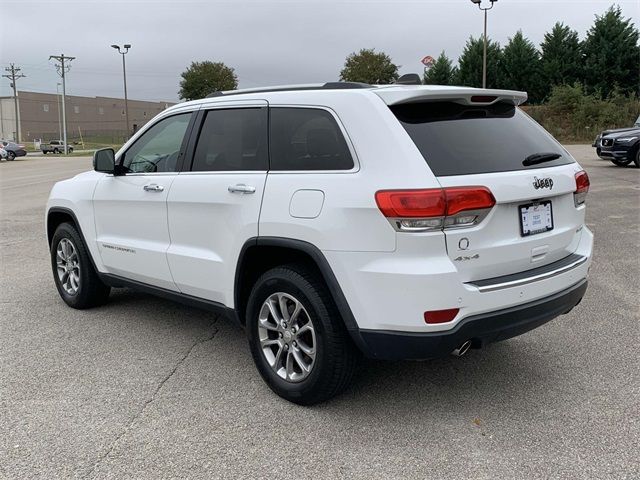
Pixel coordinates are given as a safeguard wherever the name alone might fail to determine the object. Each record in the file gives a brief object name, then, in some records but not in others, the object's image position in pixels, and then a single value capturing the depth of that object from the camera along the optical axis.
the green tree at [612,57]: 43.66
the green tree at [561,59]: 45.97
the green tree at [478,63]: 50.28
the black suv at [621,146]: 17.67
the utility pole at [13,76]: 81.12
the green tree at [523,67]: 48.53
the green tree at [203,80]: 64.72
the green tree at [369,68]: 66.31
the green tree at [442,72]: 53.47
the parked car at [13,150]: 42.25
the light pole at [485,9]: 32.31
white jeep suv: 2.96
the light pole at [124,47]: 46.19
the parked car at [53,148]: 61.22
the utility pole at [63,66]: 56.81
